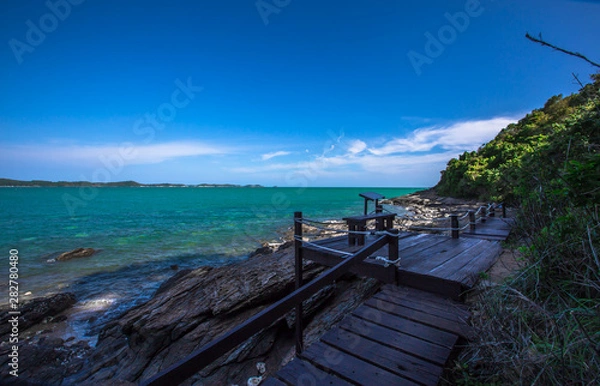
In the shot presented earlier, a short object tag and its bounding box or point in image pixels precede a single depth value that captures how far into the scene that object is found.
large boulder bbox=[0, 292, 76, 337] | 8.08
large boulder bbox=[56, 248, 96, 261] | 15.42
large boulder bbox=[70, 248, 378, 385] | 6.02
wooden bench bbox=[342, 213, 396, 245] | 6.41
